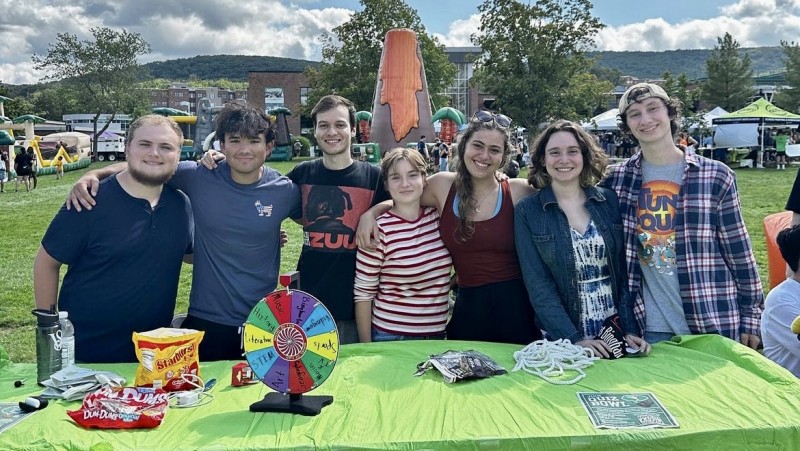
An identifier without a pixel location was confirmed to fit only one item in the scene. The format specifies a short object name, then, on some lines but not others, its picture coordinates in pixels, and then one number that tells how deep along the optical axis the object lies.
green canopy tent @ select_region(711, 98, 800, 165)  24.34
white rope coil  2.54
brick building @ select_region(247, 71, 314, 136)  62.31
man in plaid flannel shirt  2.91
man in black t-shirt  3.29
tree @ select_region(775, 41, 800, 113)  39.56
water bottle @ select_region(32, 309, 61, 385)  2.48
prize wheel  2.22
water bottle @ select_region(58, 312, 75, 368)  2.53
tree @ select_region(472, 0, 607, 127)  35.06
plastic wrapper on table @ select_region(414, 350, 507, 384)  2.49
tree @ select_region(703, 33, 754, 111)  40.72
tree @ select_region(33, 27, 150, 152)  47.97
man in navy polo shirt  2.92
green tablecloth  2.05
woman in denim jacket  2.84
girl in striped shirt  3.05
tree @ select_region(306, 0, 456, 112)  42.47
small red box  2.51
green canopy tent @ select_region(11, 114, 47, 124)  32.27
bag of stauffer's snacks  2.42
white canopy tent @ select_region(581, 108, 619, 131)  29.51
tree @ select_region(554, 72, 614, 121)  35.50
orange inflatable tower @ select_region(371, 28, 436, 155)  18.02
